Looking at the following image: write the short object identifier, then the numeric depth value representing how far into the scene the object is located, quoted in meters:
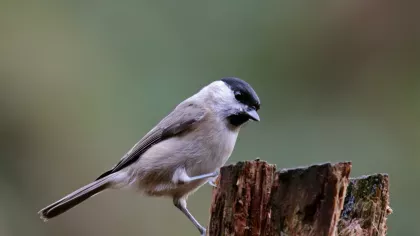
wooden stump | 4.18
